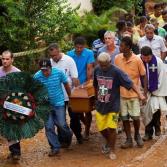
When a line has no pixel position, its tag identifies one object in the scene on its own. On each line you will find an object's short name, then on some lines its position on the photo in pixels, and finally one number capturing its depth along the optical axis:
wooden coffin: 11.24
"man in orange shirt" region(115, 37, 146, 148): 11.37
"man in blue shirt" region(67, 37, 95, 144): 12.05
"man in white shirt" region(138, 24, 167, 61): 13.93
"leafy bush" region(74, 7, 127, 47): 21.13
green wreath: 10.41
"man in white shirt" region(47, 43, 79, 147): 11.36
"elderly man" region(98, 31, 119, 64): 12.05
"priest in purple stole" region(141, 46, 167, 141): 11.69
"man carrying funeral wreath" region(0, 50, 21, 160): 10.61
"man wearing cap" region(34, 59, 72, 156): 10.86
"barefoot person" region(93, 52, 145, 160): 10.80
